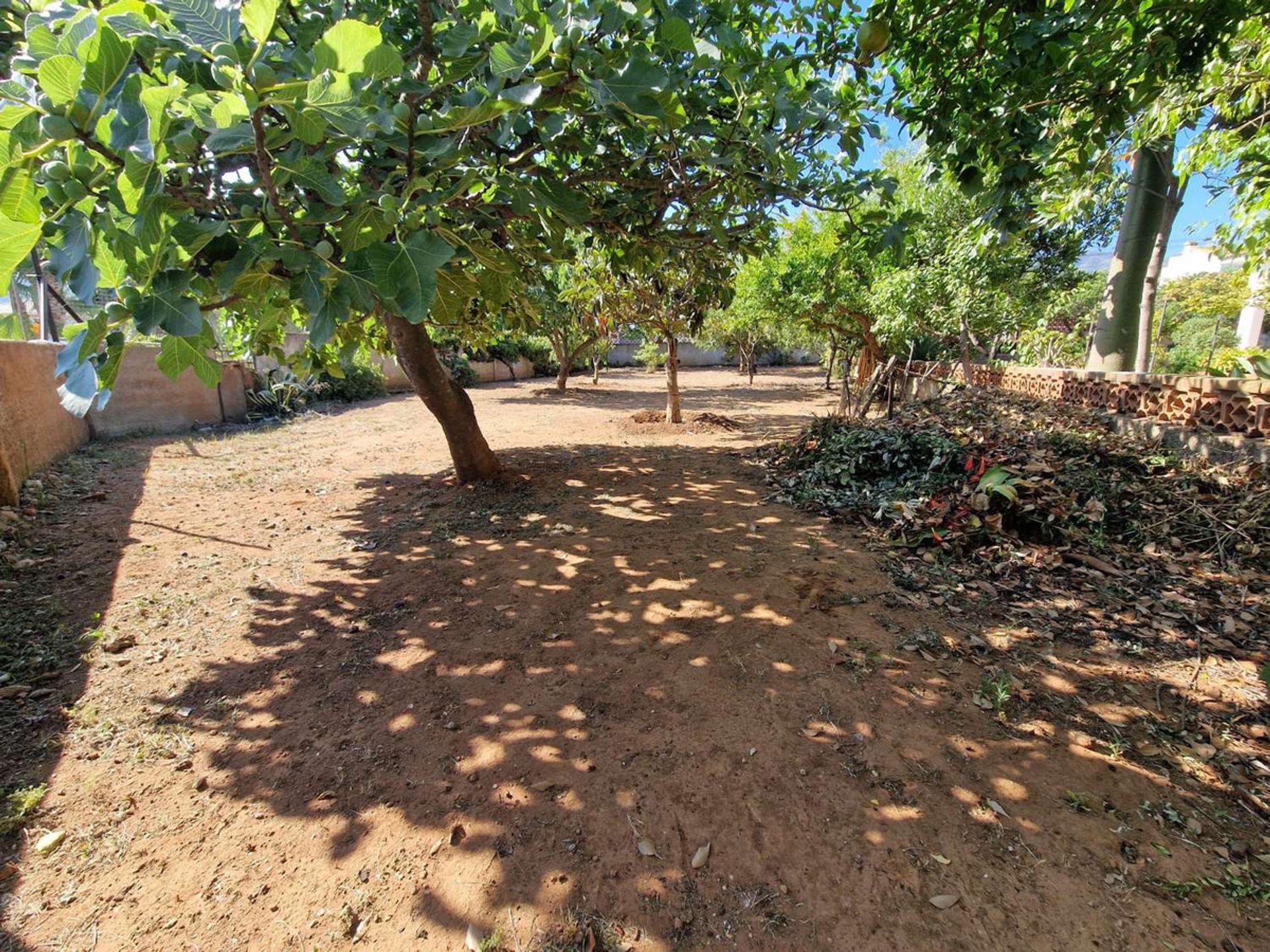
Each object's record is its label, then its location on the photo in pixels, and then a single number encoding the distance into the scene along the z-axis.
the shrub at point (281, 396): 11.91
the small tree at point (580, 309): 10.25
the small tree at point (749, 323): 11.69
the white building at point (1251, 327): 22.75
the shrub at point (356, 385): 14.45
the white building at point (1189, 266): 43.62
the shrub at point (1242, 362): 4.69
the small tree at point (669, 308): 9.29
